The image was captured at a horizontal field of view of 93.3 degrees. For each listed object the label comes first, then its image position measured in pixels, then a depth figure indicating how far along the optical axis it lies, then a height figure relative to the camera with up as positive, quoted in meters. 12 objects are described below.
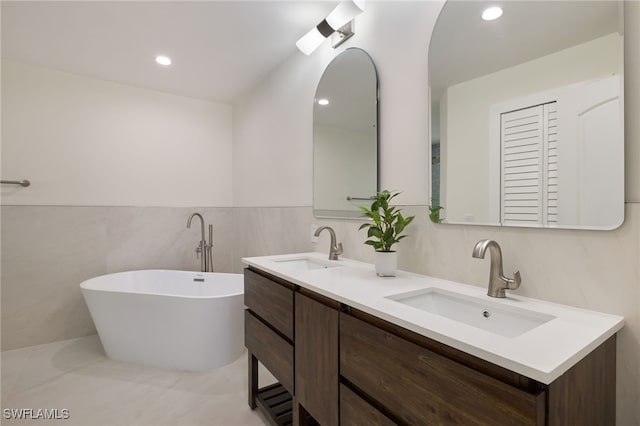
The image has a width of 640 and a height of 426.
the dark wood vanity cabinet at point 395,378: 0.60 -0.42
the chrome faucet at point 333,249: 1.75 -0.22
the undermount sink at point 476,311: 0.87 -0.33
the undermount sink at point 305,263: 1.73 -0.31
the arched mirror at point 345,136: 1.65 +0.45
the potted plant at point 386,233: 1.29 -0.10
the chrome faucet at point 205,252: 3.16 -0.43
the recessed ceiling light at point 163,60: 2.39 +1.22
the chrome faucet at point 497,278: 0.96 -0.22
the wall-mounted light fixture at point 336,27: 1.59 +1.07
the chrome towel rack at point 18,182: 2.46 +0.24
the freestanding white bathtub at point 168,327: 2.14 -0.85
